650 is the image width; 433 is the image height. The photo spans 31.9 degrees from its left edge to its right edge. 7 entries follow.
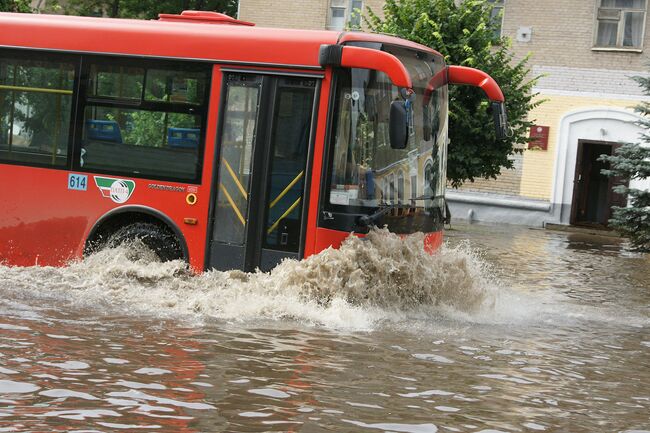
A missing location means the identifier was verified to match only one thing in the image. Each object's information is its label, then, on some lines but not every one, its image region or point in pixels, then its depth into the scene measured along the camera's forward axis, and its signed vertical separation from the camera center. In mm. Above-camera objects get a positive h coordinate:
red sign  30781 +1790
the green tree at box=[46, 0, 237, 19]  40781 +5587
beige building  30297 +2625
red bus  11172 +349
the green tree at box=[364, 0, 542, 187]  22688 +2666
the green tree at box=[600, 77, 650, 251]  19344 +329
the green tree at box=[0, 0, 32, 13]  28922 +3720
